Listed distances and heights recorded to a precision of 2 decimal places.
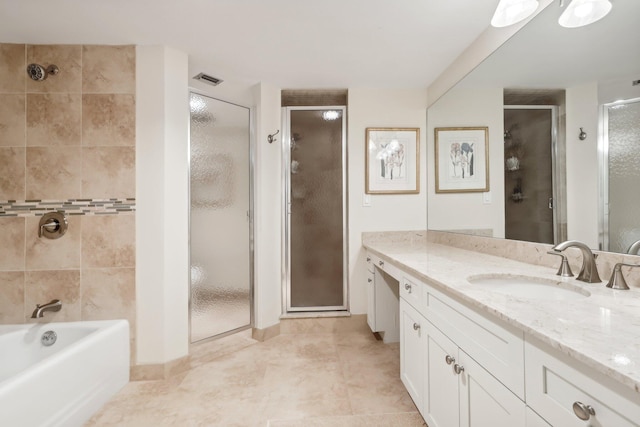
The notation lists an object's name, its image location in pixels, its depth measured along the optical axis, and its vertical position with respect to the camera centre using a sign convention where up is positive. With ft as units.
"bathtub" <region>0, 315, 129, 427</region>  3.71 -2.60
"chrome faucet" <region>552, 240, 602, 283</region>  3.65 -0.67
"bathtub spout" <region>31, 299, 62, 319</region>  5.71 -1.96
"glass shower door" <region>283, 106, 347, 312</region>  8.93 +0.22
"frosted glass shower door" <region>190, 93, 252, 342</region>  7.66 -0.09
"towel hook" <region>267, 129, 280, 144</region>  8.43 +2.35
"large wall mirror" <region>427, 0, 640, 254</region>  3.48 +1.26
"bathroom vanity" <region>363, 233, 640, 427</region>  1.92 -1.24
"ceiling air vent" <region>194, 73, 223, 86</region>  7.64 +3.86
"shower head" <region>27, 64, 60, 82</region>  6.12 +3.25
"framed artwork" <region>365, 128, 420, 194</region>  8.70 +1.79
